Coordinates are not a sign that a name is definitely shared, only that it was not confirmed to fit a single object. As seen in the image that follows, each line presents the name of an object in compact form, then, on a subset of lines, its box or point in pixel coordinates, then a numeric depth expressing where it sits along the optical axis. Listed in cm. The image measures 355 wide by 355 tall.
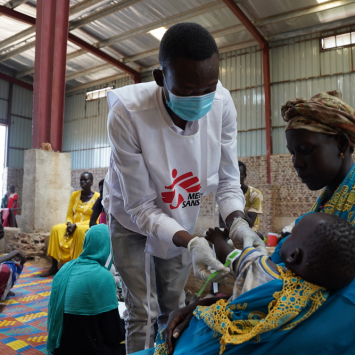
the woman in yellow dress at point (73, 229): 543
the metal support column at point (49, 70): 626
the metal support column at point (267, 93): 1027
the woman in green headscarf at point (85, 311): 229
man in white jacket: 138
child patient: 96
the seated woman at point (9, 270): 379
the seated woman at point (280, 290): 97
